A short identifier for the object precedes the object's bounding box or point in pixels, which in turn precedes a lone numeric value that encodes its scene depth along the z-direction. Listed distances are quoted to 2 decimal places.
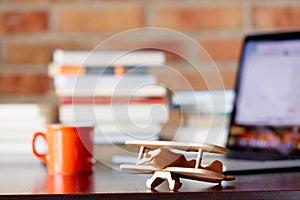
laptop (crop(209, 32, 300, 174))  1.85
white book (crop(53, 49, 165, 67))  1.86
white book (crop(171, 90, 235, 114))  1.70
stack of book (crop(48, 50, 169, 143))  1.70
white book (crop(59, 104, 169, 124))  1.65
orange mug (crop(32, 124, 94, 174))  1.65
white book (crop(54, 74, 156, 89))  1.82
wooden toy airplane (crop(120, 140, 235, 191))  1.40
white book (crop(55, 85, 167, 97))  1.78
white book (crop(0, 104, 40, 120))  1.92
